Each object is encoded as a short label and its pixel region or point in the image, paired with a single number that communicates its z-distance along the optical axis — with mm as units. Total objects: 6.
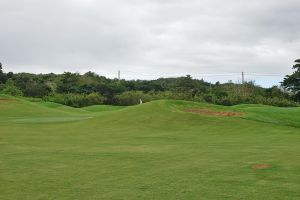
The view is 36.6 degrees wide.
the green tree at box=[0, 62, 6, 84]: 84325
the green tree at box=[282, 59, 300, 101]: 74250
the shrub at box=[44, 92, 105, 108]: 67250
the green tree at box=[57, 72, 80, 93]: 82312
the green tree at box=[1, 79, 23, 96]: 69750
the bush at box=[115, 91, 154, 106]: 68312
